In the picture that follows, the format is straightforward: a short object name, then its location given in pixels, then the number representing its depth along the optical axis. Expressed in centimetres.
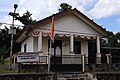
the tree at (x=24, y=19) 1687
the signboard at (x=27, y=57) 747
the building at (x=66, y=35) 912
